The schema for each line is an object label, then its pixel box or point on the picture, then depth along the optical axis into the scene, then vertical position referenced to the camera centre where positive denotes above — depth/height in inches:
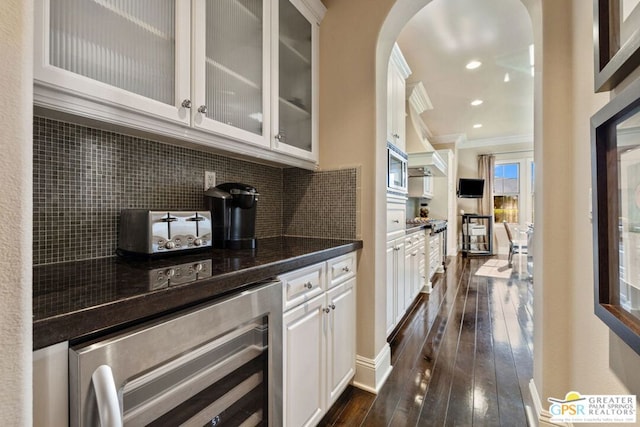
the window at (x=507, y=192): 292.0 +23.0
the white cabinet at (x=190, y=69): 33.4 +22.5
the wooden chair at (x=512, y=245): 226.6 -25.4
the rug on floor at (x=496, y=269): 189.5 -39.6
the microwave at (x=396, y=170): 88.5 +15.4
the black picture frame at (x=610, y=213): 29.8 +0.1
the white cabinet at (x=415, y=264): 113.5 -21.6
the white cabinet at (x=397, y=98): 99.7 +43.5
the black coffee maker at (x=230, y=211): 55.8 +0.9
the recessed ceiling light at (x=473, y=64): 137.3 +73.1
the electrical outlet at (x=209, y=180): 61.4 +7.9
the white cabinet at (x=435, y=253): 159.0 -23.0
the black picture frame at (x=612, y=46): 29.3 +19.2
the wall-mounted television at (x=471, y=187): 284.5 +27.6
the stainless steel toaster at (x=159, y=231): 41.8 -2.3
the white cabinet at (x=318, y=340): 45.5 -23.1
